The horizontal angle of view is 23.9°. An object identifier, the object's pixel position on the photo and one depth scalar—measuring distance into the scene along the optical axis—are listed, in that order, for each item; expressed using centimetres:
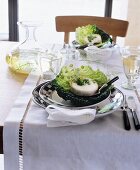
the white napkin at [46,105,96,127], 70
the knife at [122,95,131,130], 73
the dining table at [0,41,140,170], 71
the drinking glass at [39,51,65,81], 105
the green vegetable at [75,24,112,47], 133
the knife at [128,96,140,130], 73
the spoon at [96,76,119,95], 82
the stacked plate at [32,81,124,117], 77
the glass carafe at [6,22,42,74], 112
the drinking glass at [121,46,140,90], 98
